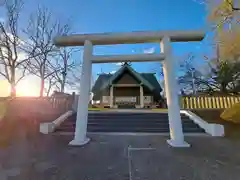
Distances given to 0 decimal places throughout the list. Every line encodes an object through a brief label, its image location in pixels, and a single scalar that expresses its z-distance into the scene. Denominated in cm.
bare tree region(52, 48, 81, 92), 1527
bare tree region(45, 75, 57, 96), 1654
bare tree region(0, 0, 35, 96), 1116
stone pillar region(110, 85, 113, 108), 1212
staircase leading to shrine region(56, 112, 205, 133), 478
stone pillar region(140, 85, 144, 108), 1193
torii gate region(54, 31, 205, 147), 340
